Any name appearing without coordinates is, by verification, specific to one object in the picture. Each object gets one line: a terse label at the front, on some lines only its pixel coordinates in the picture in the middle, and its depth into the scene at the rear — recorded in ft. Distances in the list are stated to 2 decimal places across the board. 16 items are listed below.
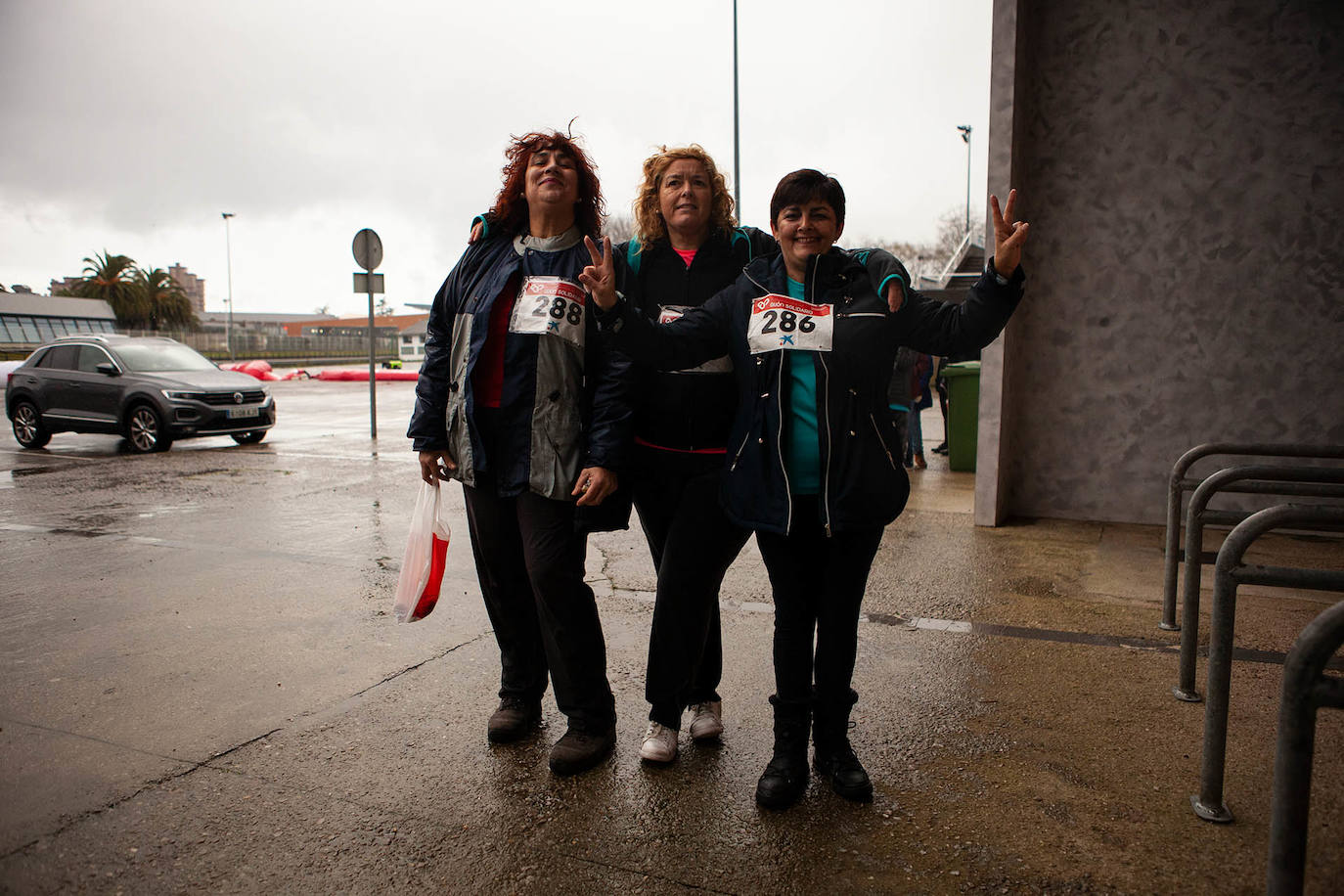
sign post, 45.88
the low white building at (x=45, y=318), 155.22
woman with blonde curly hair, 9.95
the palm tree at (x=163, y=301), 231.71
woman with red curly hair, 10.07
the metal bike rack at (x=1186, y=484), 10.96
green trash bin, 33.37
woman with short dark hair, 9.08
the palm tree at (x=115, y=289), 228.02
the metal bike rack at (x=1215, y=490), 10.24
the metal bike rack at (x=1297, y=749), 5.35
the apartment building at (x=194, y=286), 507.30
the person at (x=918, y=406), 35.33
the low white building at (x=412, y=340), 193.36
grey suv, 41.14
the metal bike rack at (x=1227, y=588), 7.53
